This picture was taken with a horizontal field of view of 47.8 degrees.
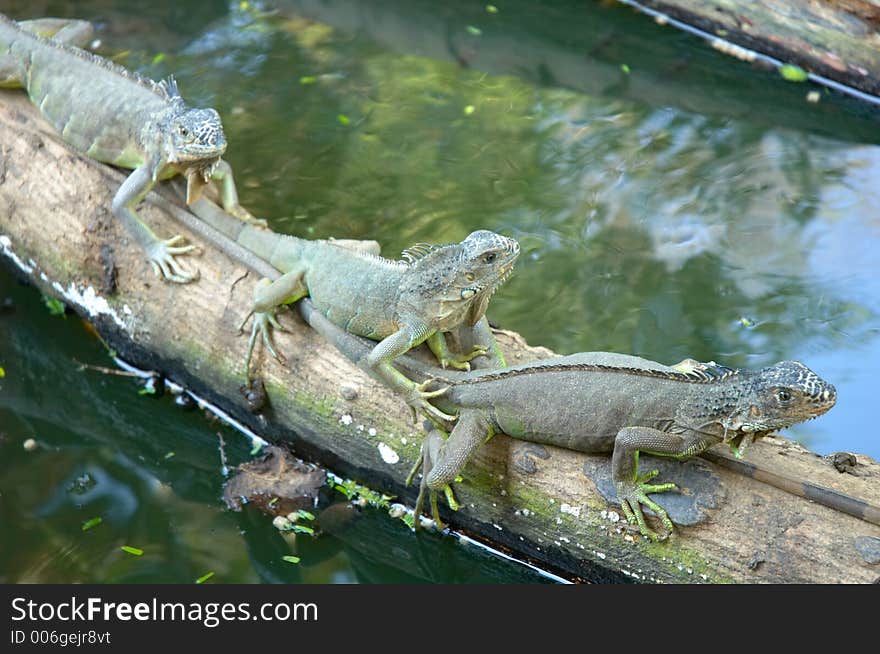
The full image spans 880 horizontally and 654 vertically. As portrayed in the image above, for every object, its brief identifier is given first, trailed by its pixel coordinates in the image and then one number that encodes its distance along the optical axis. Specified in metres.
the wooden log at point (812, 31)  7.91
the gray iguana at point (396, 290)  4.38
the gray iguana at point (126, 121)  5.22
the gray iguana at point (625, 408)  3.91
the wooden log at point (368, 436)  3.97
